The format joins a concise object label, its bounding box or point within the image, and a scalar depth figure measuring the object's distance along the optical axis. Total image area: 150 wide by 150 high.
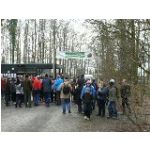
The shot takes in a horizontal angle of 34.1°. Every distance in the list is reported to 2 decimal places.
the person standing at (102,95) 10.06
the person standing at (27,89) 11.66
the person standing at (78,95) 10.64
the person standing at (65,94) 10.45
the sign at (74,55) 12.35
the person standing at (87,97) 9.52
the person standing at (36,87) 11.93
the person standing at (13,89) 12.08
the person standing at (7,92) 12.01
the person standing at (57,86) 11.91
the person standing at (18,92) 11.74
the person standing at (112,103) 9.67
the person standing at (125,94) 7.25
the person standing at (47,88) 11.99
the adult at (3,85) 12.26
